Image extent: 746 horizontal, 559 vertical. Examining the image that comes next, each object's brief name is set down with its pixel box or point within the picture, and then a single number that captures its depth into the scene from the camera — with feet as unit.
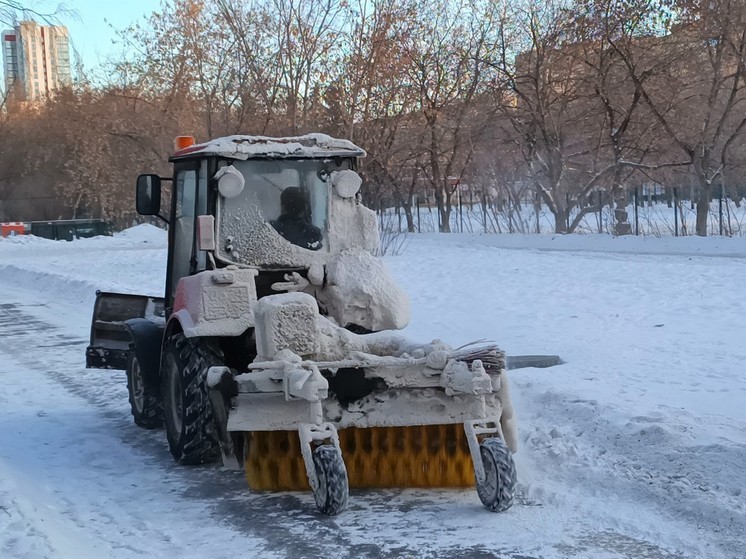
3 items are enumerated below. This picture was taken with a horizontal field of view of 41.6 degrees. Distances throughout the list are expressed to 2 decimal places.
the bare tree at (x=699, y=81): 85.71
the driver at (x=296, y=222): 23.00
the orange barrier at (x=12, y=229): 145.07
